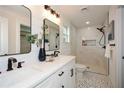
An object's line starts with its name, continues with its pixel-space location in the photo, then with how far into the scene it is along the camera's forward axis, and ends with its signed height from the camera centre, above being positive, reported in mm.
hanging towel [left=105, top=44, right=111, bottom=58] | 2611 -143
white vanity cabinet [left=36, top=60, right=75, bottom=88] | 953 -397
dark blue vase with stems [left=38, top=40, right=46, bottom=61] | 1672 -143
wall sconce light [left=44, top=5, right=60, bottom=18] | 2040 +729
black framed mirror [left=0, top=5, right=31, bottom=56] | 1067 +190
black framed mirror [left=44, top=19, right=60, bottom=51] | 2051 +217
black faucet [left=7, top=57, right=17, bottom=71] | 1086 -159
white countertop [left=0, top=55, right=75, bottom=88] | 734 -252
